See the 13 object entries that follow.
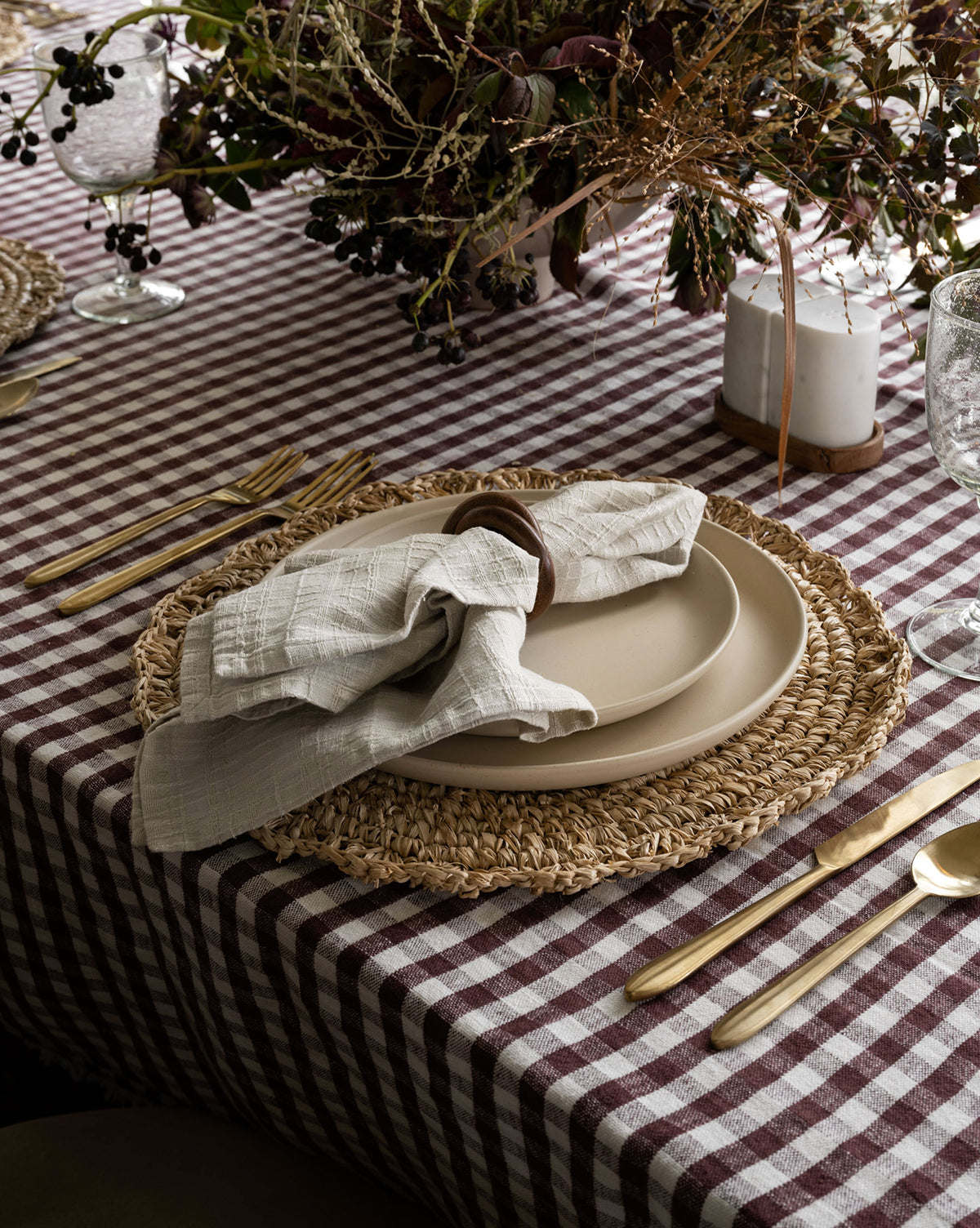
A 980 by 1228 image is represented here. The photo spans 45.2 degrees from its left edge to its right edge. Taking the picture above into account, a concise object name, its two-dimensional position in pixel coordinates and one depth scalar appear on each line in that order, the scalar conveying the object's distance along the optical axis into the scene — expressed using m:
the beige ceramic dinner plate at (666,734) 0.60
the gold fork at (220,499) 0.86
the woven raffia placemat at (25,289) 1.19
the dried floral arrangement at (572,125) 0.88
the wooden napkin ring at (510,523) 0.67
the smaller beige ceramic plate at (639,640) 0.65
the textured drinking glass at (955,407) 0.67
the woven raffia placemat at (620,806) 0.59
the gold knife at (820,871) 0.54
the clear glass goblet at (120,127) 1.14
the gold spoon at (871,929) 0.52
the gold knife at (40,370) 1.13
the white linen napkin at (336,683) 0.58
